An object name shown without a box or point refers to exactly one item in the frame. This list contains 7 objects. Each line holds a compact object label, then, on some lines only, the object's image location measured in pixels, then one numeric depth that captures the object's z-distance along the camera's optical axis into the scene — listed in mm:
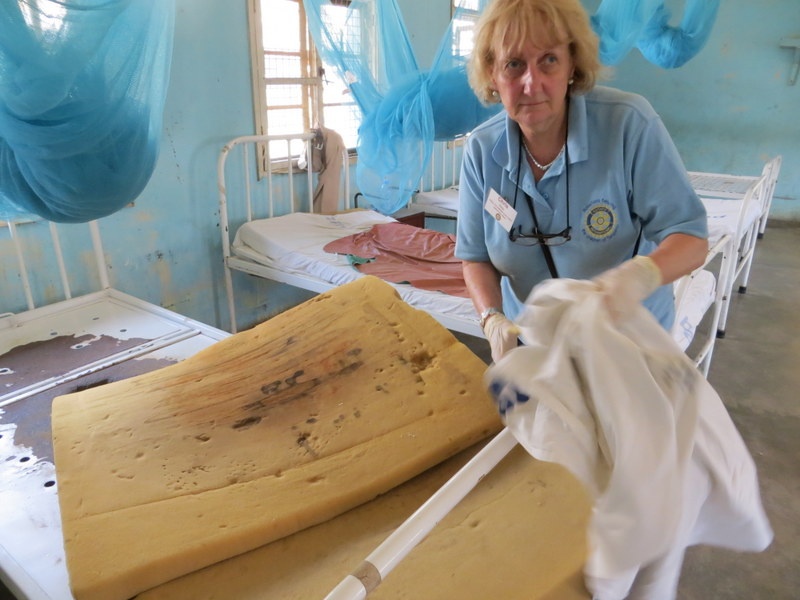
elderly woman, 1133
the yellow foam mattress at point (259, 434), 853
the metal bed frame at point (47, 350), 1020
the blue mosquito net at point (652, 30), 3119
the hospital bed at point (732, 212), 2645
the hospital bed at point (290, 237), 2295
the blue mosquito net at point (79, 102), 1274
